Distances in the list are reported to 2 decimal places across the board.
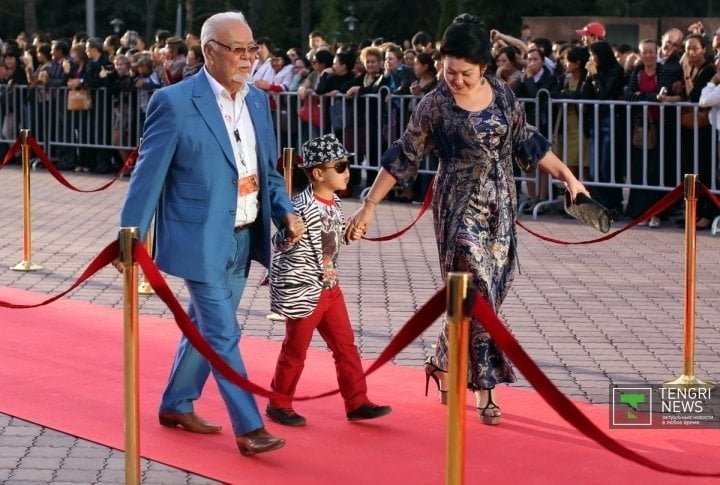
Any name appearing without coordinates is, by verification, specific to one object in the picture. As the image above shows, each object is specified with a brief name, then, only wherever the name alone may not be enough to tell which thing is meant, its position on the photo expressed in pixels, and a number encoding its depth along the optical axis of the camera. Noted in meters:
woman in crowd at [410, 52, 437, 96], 16.50
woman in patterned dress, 7.04
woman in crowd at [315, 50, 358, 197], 17.75
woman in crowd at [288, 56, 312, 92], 19.00
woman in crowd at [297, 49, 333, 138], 18.12
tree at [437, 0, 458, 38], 38.75
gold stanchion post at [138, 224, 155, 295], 10.90
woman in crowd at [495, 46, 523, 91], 15.92
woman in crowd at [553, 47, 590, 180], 15.45
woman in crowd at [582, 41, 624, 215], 15.12
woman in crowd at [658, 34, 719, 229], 14.39
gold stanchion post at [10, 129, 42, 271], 12.16
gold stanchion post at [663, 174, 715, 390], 7.86
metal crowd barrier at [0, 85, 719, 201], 14.66
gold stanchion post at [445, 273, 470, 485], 4.90
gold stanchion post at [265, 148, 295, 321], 10.48
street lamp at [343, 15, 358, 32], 47.66
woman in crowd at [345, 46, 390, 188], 17.31
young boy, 6.98
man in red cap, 16.67
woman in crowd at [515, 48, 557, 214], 15.62
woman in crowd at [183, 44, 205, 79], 17.86
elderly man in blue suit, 6.39
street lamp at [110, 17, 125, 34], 47.27
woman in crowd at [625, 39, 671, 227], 14.74
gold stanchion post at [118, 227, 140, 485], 5.70
